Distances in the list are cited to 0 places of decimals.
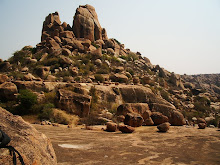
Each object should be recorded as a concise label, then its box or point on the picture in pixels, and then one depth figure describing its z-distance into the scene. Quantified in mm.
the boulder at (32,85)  13048
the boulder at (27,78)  14520
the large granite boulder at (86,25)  31469
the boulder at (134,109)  11849
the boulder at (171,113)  12078
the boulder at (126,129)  9033
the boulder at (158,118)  11469
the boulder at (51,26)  30409
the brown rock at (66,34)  29008
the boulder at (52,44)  25488
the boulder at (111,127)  9383
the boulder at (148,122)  11281
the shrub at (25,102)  11477
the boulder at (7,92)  11945
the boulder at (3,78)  13358
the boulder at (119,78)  19906
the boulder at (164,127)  9457
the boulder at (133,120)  10367
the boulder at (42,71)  17859
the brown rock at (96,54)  24906
